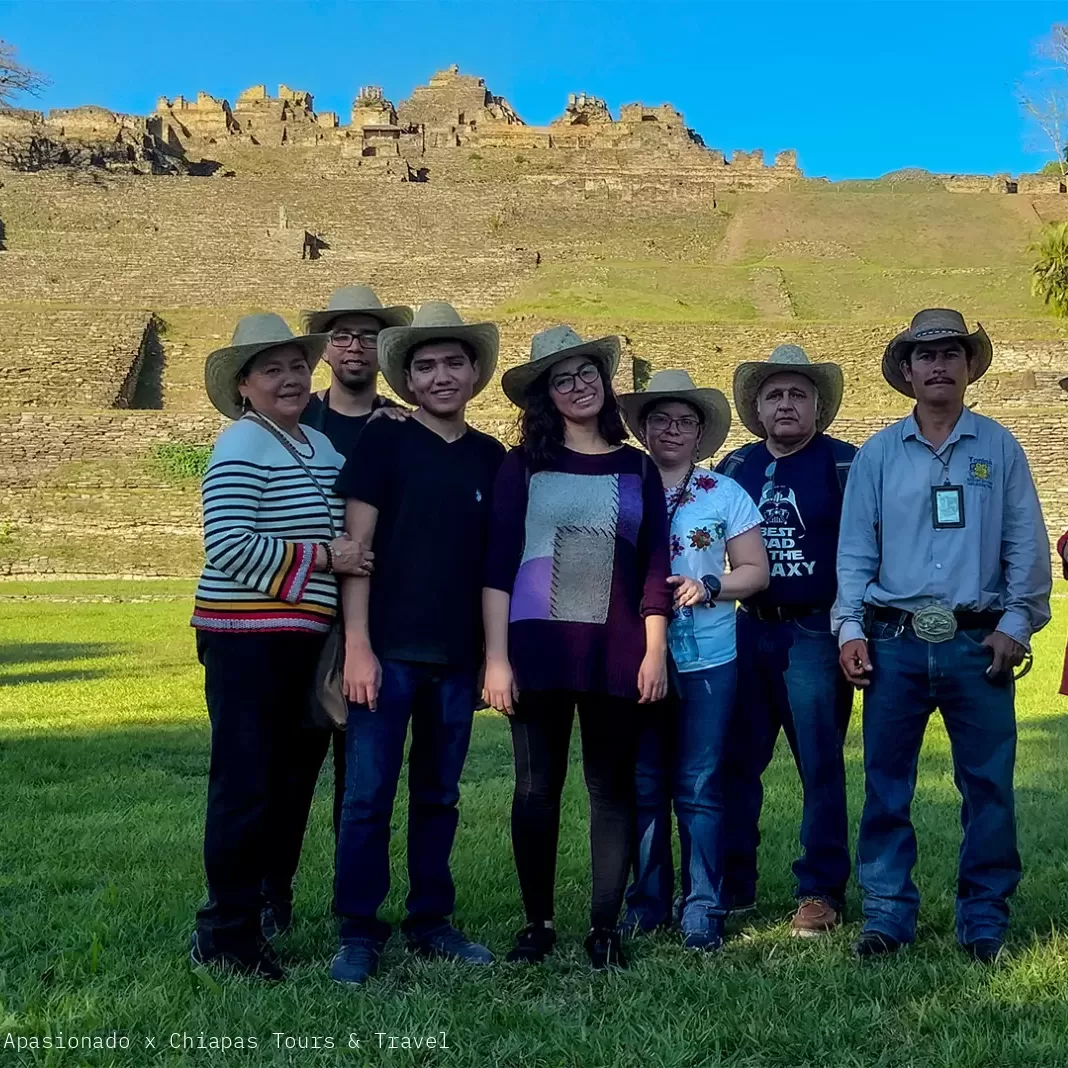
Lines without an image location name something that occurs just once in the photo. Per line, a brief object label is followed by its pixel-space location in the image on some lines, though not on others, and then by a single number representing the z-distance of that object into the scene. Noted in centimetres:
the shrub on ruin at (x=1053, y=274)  2758
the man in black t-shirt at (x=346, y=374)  409
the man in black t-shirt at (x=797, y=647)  394
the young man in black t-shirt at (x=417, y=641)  351
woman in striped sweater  336
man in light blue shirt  351
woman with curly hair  346
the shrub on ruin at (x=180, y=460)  1834
